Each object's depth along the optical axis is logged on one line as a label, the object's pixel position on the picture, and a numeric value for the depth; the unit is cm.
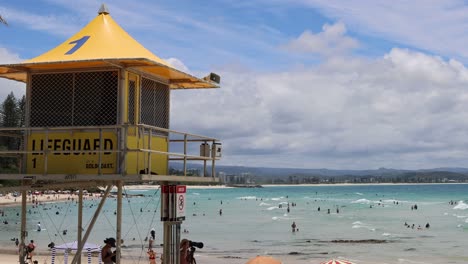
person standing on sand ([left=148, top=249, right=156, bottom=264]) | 2726
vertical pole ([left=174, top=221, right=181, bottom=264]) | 1465
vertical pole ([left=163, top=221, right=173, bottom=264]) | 1452
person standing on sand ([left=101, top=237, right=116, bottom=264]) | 1538
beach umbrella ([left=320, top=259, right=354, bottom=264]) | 1841
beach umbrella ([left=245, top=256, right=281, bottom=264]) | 1739
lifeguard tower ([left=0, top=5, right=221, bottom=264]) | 1334
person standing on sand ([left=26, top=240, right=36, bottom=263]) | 3009
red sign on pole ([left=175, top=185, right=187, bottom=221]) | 1470
